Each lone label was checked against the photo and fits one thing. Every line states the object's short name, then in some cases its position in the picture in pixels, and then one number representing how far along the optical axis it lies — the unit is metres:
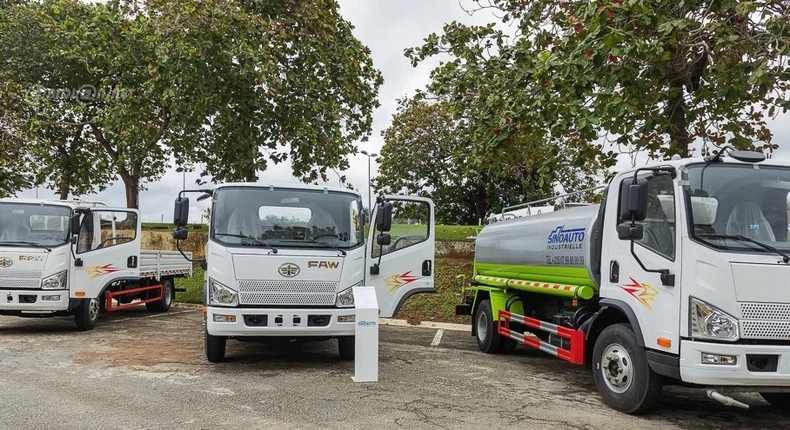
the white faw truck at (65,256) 10.86
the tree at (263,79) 13.39
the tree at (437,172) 32.16
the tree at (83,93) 15.75
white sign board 7.68
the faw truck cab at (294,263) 8.13
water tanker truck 5.43
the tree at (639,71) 8.52
